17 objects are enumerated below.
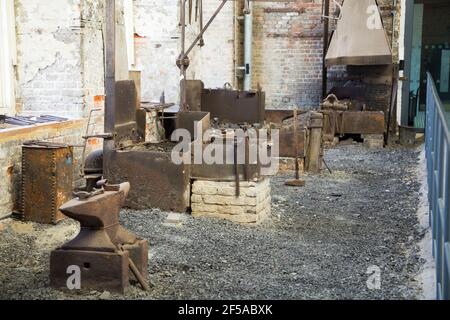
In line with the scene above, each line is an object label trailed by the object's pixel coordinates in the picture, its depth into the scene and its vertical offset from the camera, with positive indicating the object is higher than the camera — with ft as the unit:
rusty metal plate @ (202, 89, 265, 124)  35.73 -1.89
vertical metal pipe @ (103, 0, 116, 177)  21.13 +0.29
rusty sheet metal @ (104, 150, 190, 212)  21.68 -3.62
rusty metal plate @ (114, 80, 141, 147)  22.85 -1.58
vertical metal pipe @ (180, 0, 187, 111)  25.36 +0.12
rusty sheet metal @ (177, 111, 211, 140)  27.30 -2.08
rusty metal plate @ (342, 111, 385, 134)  41.34 -3.40
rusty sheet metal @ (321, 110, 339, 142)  40.88 -3.38
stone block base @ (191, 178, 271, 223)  21.54 -4.37
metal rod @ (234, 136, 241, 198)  21.52 -3.52
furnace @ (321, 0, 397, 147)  41.37 -0.73
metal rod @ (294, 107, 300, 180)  29.94 -4.02
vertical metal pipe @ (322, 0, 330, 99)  46.57 +1.94
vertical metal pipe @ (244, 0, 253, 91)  48.19 +1.56
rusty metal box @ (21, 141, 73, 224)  20.22 -3.50
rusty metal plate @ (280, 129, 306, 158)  32.45 -3.73
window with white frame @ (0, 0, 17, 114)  23.57 +0.52
